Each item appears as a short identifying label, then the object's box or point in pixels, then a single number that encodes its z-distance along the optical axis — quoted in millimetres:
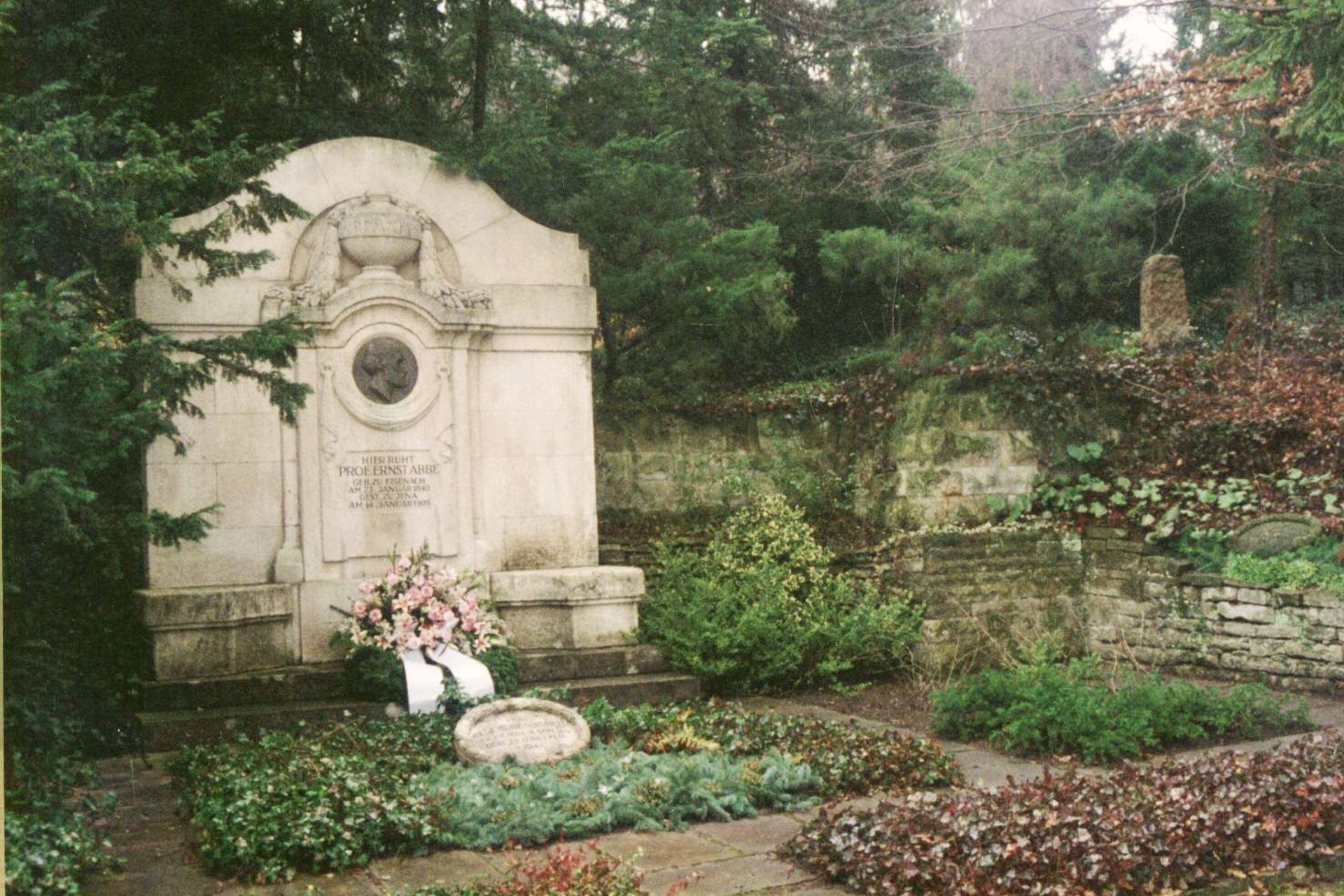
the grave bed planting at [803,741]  6191
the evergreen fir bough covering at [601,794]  5371
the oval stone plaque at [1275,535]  9461
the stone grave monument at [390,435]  8461
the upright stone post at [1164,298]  14188
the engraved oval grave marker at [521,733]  6484
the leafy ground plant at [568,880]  4242
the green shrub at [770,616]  9188
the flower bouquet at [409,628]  8086
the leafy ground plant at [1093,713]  6844
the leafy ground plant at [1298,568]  9094
